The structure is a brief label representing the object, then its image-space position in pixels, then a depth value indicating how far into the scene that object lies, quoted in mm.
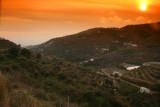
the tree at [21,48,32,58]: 24212
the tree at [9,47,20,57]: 22344
